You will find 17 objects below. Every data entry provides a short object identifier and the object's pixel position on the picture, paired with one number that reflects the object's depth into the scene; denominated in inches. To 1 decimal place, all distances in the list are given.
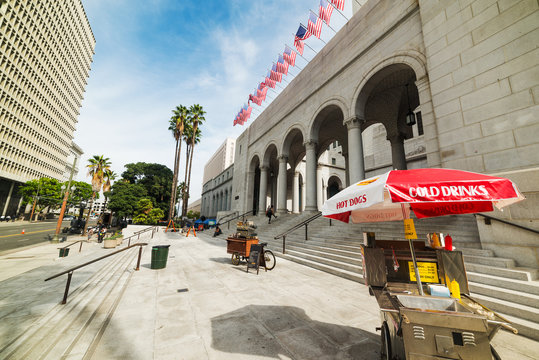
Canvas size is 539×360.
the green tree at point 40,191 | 1706.4
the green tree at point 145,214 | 1544.0
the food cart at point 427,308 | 77.8
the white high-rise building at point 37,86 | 1513.3
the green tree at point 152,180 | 1934.1
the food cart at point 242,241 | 347.9
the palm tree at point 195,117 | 1439.5
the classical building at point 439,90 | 255.1
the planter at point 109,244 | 629.0
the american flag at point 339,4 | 506.8
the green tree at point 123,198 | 1524.4
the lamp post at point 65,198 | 729.0
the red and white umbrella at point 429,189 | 101.7
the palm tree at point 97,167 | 1479.2
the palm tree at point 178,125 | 1390.3
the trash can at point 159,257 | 330.3
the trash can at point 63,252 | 447.5
